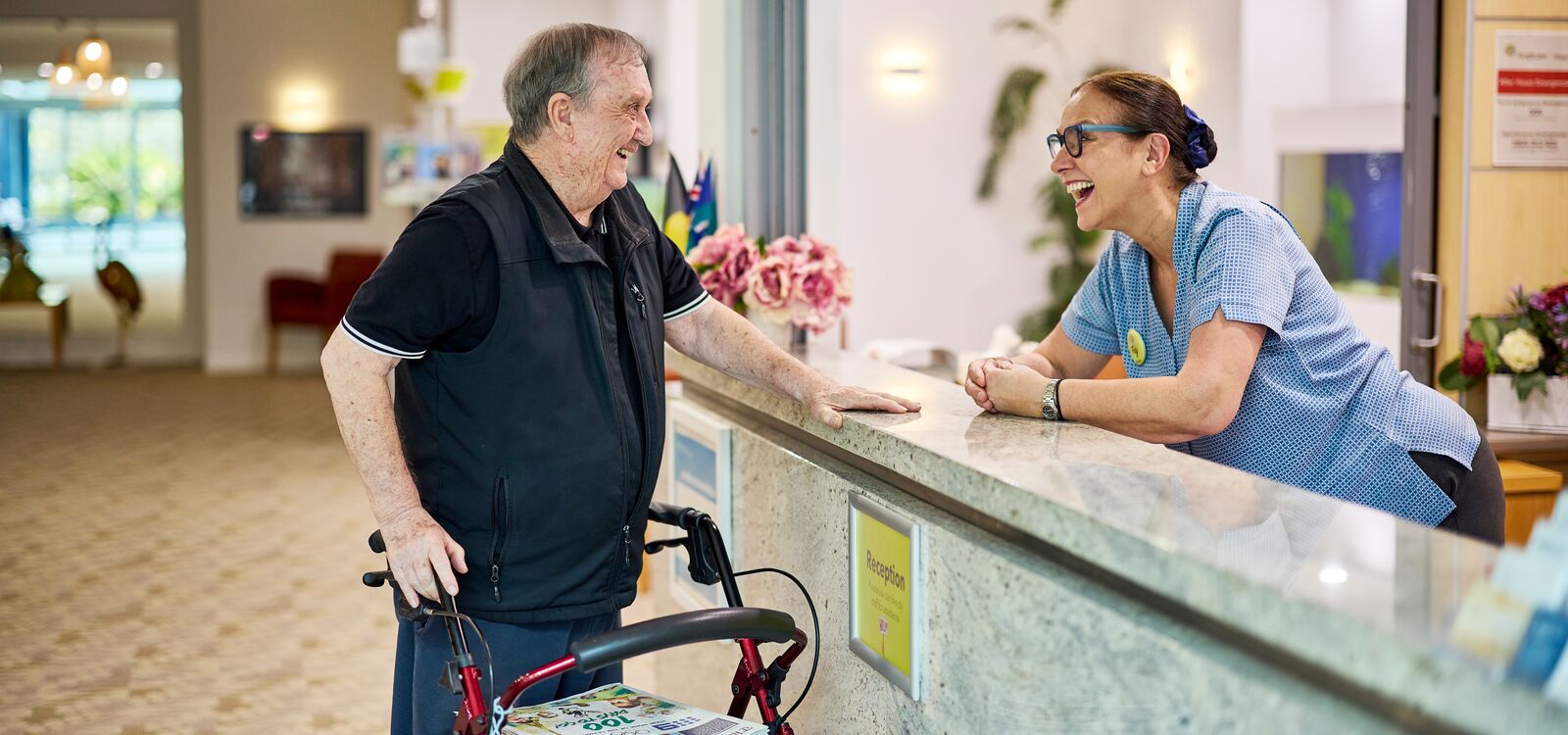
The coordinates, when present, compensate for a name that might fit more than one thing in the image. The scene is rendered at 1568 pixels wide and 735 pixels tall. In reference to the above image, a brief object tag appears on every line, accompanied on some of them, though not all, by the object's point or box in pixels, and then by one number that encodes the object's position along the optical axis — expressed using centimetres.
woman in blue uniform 202
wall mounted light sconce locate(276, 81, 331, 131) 1380
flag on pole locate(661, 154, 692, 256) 393
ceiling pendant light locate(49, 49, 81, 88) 1262
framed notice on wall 456
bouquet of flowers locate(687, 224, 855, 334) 339
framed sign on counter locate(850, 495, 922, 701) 202
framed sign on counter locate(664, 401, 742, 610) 299
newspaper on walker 198
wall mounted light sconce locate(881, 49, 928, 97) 969
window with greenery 1550
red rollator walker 179
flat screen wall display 1372
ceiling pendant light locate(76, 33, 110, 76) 1277
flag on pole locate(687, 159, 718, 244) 388
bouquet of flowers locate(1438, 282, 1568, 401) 422
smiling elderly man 202
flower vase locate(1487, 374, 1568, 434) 425
